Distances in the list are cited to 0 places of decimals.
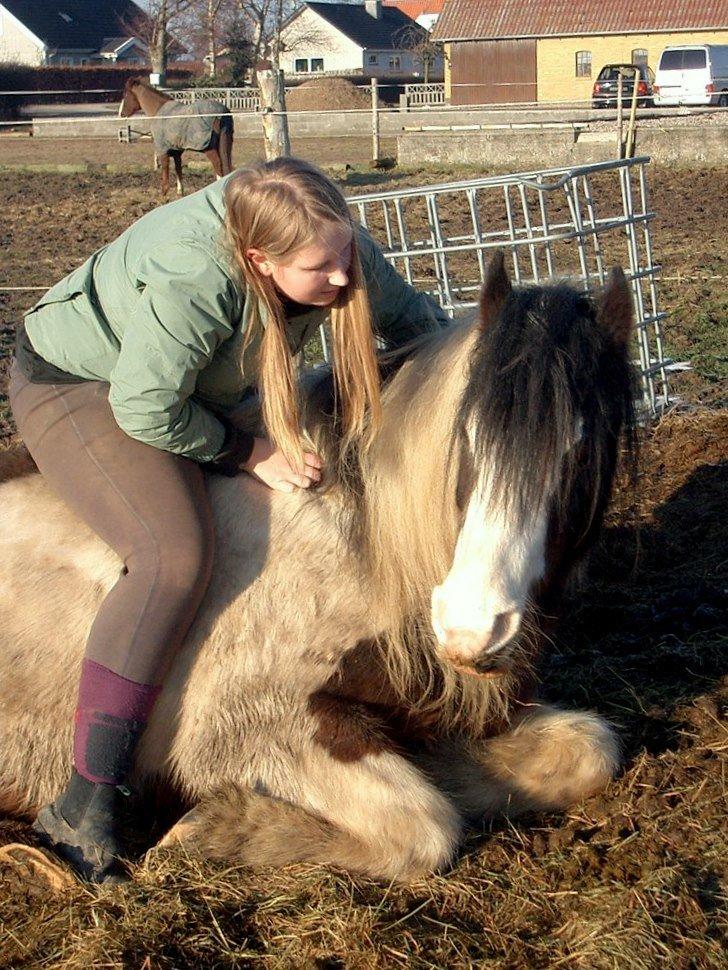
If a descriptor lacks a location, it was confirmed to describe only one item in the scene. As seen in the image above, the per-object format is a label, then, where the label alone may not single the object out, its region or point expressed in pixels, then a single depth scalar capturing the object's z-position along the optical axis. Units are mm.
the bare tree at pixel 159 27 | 47531
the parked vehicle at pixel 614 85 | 31319
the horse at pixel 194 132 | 16344
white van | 32188
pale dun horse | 2301
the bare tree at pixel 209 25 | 50781
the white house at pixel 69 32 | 58562
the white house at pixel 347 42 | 63250
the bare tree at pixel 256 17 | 50812
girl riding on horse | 2506
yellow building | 39188
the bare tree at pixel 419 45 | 48344
